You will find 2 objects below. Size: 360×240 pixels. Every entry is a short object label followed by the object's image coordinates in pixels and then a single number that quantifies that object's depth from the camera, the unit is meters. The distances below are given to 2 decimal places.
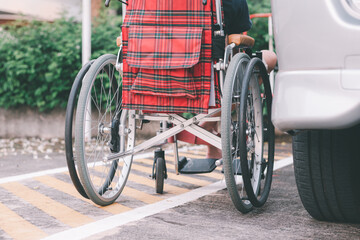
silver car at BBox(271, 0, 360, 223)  2.09
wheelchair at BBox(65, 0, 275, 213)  3.07
